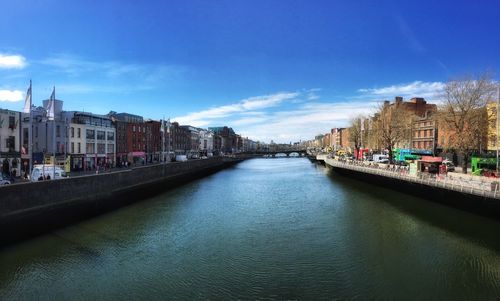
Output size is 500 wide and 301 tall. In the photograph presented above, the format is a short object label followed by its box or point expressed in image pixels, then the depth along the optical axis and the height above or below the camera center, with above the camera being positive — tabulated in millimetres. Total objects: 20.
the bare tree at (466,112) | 45594 +5320
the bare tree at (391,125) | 72812 +5403
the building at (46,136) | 56359 +1466
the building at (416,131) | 78750 +4733
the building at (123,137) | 82875 +2299
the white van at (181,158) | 100162 -3083
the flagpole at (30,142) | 47250 +372
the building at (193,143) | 149400 +2019
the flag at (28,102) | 31283 +3754
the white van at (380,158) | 80631 -1779
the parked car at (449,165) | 50900 -2226
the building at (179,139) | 127019 +3053
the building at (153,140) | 100550 +1853
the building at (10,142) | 43938 +286
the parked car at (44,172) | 36031 -2838
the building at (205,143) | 179338 +2437
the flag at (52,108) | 33000 +3446
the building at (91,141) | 64375 +998
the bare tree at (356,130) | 106050 +5994
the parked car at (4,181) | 30220 -3155
